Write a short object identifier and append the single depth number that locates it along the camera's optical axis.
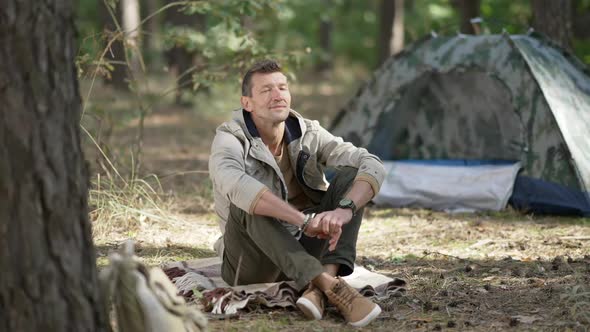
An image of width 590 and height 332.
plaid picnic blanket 6.71
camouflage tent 11.03
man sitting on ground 6.40
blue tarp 10.61
